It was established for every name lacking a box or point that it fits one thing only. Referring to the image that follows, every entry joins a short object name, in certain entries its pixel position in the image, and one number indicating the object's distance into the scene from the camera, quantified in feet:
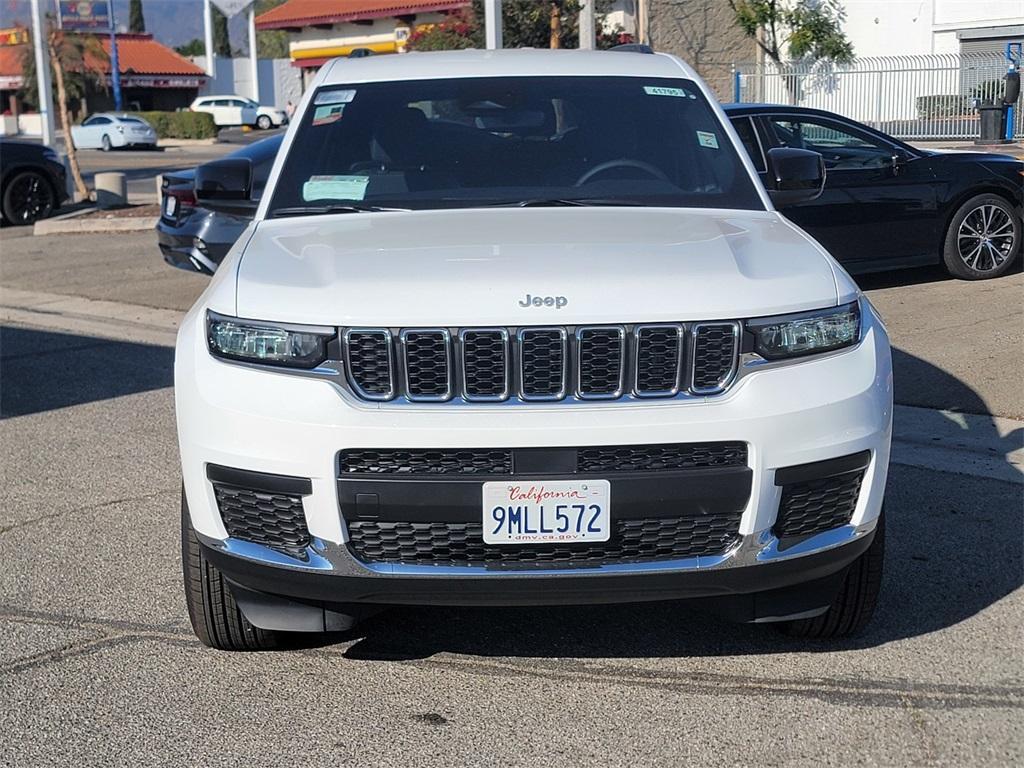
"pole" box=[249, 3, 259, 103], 224.08
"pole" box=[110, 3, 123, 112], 205.87
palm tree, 75.25
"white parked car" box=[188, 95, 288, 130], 204.13
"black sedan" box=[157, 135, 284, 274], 37.96
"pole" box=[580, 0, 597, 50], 54.85
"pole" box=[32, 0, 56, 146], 75.97
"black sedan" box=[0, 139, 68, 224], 65.05
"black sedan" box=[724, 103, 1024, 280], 34.78
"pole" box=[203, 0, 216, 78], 246.27
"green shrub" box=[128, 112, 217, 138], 191.93
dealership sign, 219.61
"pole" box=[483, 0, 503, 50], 51.26
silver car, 165.27
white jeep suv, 11.65
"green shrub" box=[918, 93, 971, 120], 79.77
